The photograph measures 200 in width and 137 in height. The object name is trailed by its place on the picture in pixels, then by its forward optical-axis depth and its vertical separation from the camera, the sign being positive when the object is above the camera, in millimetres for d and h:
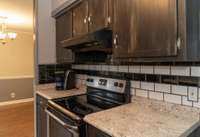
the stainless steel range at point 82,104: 1269 -370
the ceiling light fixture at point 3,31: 3945 +875
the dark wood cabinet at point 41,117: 2048 -663
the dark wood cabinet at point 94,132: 1011 -419
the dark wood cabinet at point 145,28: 962 +237
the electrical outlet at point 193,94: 1149 -203
